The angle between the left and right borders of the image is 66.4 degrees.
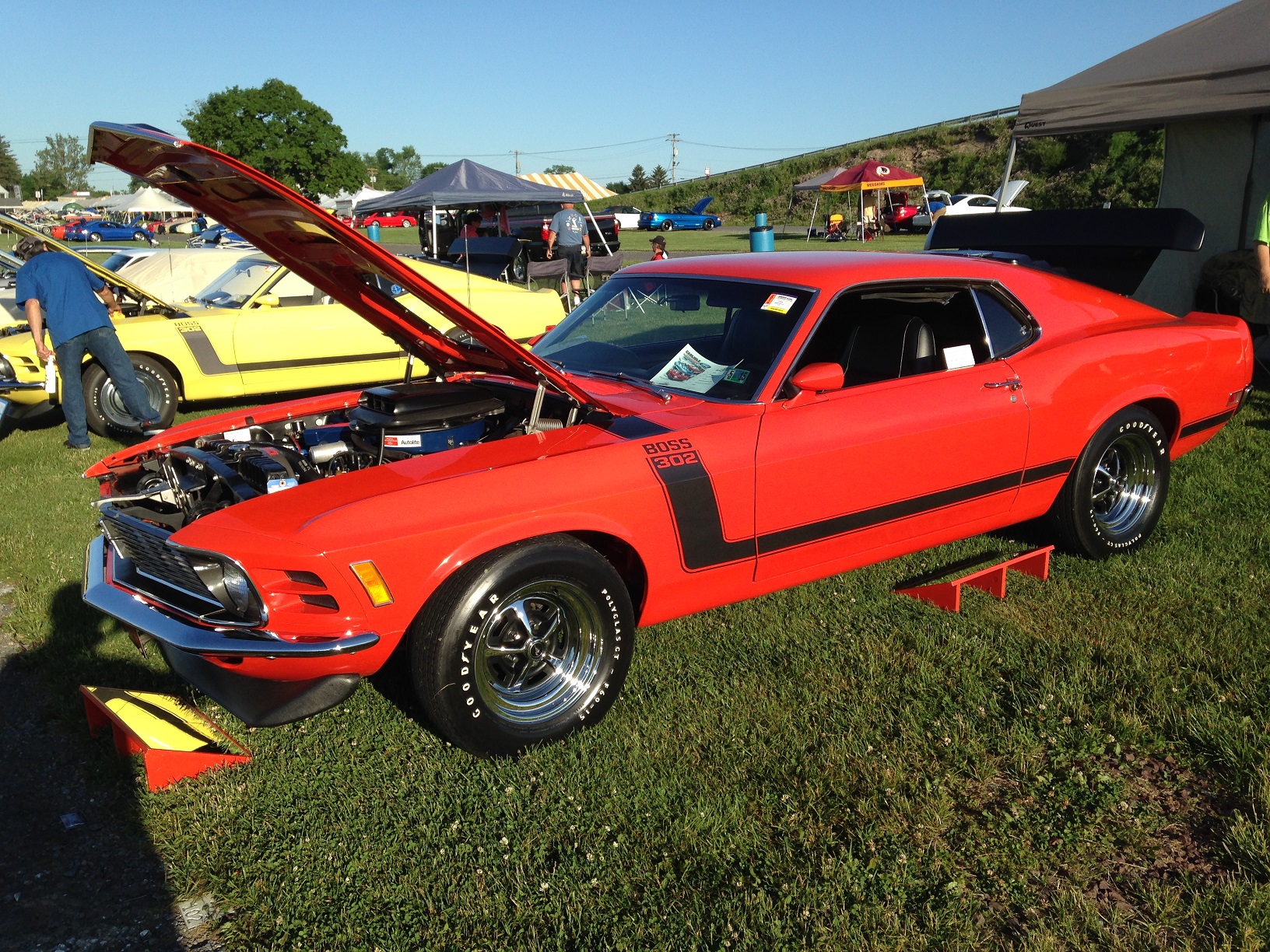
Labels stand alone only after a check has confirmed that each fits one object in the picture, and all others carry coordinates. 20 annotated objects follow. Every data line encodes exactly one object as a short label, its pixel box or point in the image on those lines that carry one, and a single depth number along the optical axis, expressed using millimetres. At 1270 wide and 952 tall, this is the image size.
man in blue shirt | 7125
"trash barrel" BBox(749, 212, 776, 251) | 19688
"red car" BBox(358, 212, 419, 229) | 60669
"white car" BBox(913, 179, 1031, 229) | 25641
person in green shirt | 7840
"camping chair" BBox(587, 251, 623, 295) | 16953
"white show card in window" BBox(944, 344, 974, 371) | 4031
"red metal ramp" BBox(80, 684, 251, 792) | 3018
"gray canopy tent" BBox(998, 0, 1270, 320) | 7992
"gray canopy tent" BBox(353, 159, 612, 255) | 17422
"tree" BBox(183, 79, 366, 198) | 61844
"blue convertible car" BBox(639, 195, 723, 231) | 45281
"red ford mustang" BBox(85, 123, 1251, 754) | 2828
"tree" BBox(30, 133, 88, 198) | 125125
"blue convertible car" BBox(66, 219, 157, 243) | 47178
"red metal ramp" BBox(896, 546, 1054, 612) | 4027
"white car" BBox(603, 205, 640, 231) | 46594
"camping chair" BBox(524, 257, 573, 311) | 14531
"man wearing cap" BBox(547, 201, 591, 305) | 14523
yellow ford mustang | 7879
